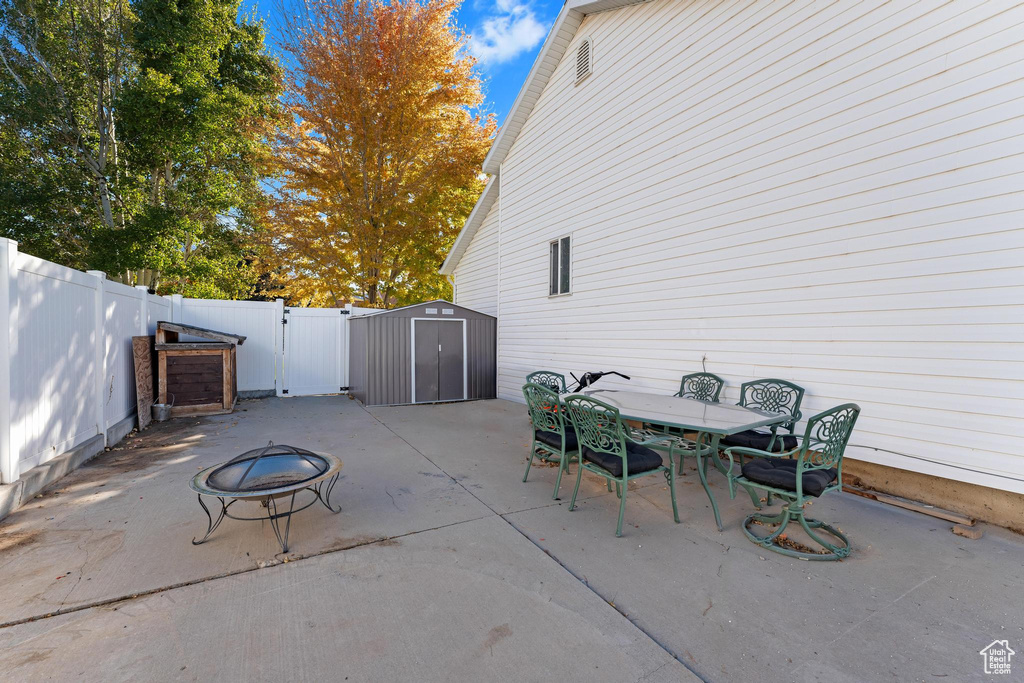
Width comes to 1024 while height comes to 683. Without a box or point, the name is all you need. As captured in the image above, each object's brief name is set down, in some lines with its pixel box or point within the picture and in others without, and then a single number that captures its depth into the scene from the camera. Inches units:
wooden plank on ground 126.7
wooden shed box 275.3
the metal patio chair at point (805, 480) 106.4
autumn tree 486.0
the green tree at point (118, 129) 412.5
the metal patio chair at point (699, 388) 194.4
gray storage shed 343.6
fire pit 104.6
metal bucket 265.9
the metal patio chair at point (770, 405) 145.2
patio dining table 124.1
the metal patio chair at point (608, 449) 121.6
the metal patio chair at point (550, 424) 143.1
